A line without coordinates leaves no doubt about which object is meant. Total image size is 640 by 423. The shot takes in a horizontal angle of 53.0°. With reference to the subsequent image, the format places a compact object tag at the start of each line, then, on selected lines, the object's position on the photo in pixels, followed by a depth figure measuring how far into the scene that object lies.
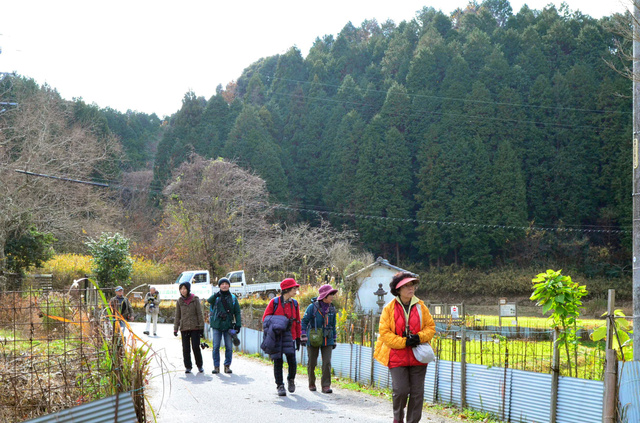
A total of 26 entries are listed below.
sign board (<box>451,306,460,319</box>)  30.60
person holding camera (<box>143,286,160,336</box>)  20.61
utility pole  7.42
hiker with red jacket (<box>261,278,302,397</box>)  9.00
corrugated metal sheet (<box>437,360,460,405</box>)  8.38
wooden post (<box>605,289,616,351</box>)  5.90
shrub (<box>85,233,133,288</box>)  30.94
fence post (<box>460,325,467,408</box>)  8.16
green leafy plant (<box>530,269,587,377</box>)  7.50
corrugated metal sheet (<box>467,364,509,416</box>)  7.65
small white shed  35.44
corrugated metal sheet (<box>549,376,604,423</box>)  6.23
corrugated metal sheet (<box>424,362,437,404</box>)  8.81
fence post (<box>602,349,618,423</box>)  5.86
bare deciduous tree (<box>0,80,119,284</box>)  24.81
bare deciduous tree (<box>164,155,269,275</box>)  39.23
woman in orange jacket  6.27
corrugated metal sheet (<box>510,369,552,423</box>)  6.93
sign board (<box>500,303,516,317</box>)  28.67
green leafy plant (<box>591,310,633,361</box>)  6.33
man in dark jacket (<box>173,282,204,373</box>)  10.79
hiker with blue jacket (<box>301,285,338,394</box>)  9.40
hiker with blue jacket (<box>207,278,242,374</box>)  10.99
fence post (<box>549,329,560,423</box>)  6.72
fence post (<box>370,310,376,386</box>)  10.24
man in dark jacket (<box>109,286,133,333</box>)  14.60
